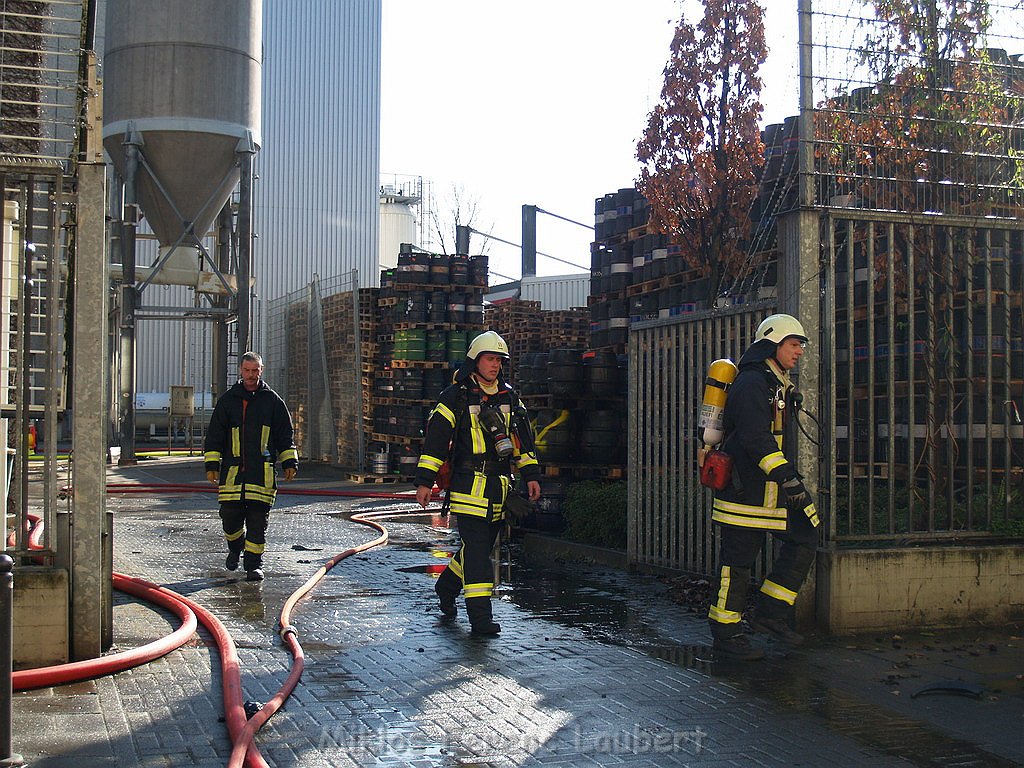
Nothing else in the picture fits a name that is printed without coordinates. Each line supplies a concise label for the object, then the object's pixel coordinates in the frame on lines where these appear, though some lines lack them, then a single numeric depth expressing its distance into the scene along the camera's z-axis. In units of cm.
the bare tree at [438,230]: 6044
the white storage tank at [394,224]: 5156
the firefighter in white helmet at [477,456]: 765
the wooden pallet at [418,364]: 2109
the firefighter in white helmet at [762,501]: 680
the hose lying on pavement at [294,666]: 456
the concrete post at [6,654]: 424
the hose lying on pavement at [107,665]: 570
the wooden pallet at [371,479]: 2122
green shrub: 1076
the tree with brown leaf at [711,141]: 1238
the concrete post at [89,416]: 619
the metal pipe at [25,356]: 610
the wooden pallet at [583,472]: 1172
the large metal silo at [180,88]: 2031
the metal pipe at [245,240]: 2129
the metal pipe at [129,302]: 2056
